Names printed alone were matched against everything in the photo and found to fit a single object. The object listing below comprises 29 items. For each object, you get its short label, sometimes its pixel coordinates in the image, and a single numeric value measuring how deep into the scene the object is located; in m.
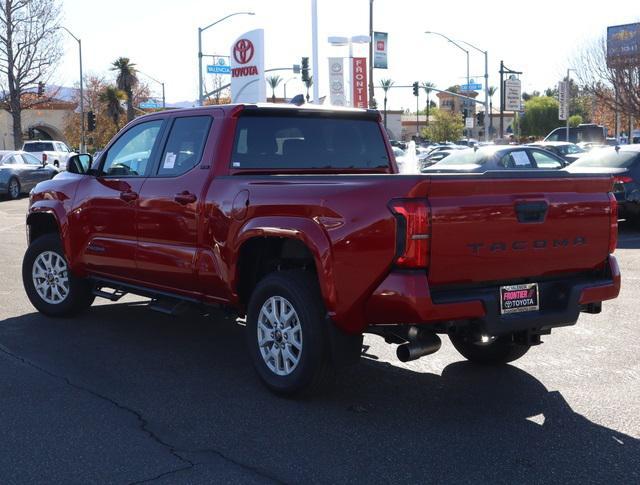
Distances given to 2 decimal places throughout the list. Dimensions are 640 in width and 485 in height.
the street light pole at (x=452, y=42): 44.34
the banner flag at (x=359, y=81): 33.50
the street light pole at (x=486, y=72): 45.66
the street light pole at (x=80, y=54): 46.37
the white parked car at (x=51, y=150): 33.90
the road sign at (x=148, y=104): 76.12
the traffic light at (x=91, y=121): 36.58
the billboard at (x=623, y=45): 43.97
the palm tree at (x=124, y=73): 71.19
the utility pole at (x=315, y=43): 28.52
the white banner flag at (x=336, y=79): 32.84
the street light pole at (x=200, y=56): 41.97
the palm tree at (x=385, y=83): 117.19
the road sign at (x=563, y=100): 47.66
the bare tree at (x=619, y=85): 44.12
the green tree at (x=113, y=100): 69.12
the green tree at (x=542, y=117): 93.38
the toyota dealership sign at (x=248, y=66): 31.42
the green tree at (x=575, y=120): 85.99
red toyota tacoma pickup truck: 4.58
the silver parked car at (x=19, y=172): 26.12
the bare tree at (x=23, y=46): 44.03
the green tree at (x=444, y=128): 93.38
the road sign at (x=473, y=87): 87.56
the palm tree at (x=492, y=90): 119.53
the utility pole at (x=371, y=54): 43.34
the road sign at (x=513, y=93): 45.19
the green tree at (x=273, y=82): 102.31
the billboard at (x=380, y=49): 43.34
